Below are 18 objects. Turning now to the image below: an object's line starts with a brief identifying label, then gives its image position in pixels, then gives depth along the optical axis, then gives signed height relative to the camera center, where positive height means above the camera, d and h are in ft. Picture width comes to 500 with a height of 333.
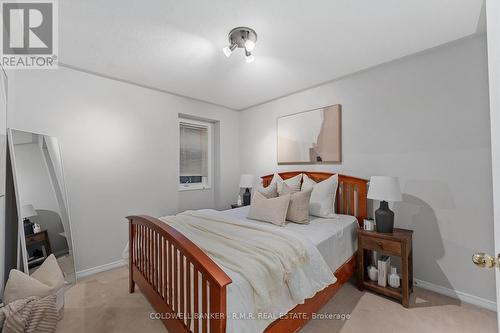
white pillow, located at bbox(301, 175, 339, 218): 8.45 -1.25
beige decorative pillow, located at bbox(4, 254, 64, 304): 5.49 -3.07
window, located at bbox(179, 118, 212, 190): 12.84 +0.96
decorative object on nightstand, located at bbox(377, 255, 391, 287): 7.20 -3.52
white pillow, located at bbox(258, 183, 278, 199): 9.17 -1.00
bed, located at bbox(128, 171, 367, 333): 3.67 -2.38
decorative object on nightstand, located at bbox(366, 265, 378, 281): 7.47 -3.74
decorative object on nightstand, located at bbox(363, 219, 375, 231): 7.61 -2.08
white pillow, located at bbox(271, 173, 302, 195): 9.38 -0.72
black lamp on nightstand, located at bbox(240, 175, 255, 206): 12.69 -0.94
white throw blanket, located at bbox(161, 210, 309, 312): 4.24 -1.91
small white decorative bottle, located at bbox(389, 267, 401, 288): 7.06 -3.74
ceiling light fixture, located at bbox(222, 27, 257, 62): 6.12 +3.79
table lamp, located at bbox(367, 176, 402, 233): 6.91 -0.97
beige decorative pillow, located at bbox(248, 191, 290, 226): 7.47 -1.51
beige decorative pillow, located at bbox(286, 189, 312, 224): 7.68 -1.46
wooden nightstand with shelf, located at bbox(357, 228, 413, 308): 6.52 -2.77
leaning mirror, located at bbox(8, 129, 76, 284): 6.66 -0.96
